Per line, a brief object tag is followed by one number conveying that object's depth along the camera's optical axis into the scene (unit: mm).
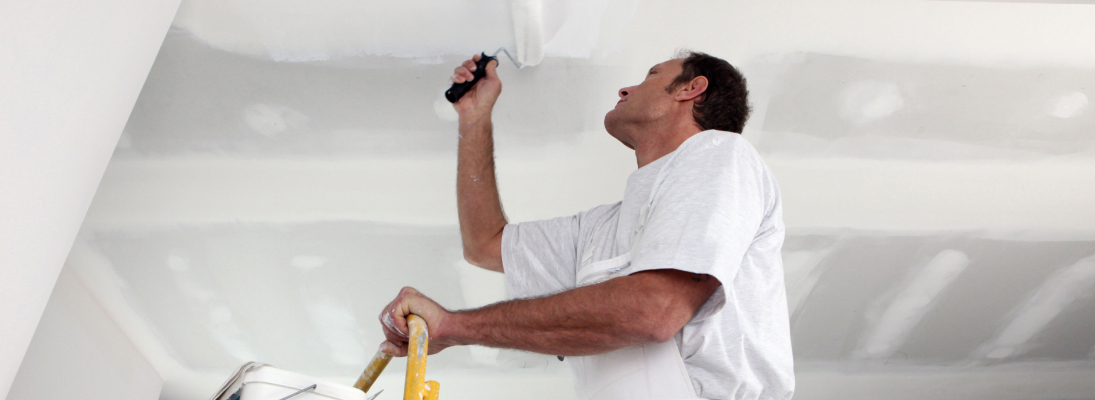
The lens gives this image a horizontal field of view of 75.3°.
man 1089
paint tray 1053
